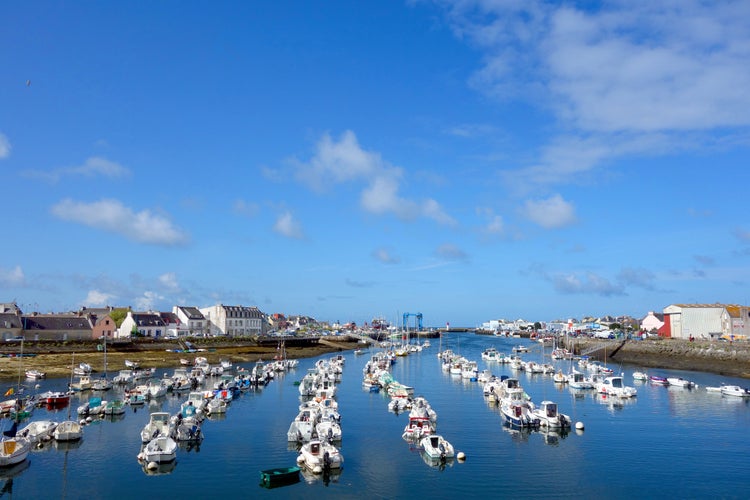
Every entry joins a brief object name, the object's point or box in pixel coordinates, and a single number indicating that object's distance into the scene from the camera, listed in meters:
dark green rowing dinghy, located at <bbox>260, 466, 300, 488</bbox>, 31.42
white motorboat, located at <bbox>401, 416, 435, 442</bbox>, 41.50
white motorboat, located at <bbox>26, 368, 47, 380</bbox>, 69.72
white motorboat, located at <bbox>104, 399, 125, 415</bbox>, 50.62
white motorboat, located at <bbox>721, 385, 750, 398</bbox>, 62.45
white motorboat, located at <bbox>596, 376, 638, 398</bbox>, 63.75
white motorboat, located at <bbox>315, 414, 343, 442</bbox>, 39.91
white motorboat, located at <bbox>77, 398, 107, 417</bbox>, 49.46
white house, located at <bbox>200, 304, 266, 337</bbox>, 149.38
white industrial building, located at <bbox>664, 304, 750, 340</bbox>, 112.31
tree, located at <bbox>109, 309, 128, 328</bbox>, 138.25
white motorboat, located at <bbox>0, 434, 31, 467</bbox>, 33.81
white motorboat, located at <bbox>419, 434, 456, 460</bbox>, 36.09
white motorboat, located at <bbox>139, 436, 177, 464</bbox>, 34.84
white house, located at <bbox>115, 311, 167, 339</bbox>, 125.62
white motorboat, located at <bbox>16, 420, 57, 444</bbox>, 39.06
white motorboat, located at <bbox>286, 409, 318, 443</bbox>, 40.12
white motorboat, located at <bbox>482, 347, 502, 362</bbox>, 111.75
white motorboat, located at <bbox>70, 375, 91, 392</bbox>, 63.47
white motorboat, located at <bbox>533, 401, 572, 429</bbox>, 46.16
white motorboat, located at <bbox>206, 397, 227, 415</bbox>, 51.72
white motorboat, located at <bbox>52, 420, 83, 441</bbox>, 40.25
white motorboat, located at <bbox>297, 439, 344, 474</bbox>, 33.72
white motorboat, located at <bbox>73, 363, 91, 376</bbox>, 75.81
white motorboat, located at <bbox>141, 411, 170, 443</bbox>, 39.28
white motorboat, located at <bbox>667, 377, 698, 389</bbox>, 71.00
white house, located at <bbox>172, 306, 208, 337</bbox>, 138.38
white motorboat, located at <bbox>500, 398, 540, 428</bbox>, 45.94
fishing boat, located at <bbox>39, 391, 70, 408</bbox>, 53.56
